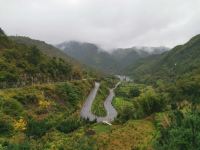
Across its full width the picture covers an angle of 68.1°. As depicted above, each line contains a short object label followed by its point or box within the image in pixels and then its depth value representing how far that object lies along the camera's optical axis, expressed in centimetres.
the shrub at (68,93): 4040
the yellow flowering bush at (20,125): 2567
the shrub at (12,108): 2887
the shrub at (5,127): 2538
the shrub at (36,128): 2597
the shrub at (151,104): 3198
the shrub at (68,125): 2752
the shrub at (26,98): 3286
